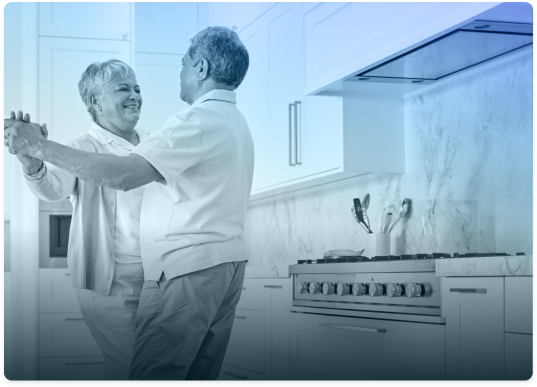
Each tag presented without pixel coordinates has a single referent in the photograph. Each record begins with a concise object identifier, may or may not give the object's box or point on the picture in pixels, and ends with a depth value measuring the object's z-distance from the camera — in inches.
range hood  83.7
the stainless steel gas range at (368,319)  80.4
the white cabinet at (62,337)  153.1
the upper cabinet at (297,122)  110.2
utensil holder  113.0
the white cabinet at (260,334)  108.4
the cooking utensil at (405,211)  113.3
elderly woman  72.0
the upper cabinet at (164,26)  157.6
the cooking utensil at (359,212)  118.8
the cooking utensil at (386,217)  114.7
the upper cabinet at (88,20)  158.2
